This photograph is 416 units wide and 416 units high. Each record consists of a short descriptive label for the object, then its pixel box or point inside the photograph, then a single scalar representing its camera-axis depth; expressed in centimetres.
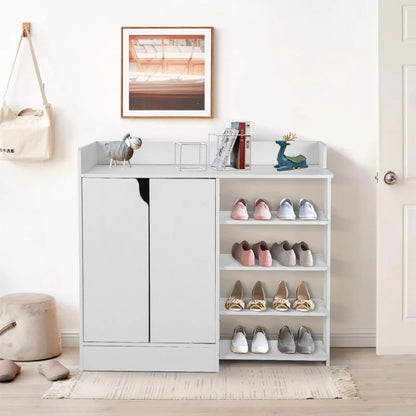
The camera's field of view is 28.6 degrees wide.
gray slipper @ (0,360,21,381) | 378
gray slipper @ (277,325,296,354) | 404
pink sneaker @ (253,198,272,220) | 398
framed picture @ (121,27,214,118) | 422
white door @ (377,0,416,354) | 411
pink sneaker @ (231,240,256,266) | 401
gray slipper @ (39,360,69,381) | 382
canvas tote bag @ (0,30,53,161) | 419
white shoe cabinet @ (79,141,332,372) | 388
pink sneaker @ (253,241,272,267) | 398
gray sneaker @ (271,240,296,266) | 400
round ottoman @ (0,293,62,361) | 413
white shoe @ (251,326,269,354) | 404
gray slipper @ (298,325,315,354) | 404
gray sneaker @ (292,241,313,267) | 399
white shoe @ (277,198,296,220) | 401
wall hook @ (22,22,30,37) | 423
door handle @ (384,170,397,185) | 416
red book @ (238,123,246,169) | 402
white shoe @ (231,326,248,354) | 403
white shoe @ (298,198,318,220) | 398
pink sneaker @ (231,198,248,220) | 400
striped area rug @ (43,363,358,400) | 363
